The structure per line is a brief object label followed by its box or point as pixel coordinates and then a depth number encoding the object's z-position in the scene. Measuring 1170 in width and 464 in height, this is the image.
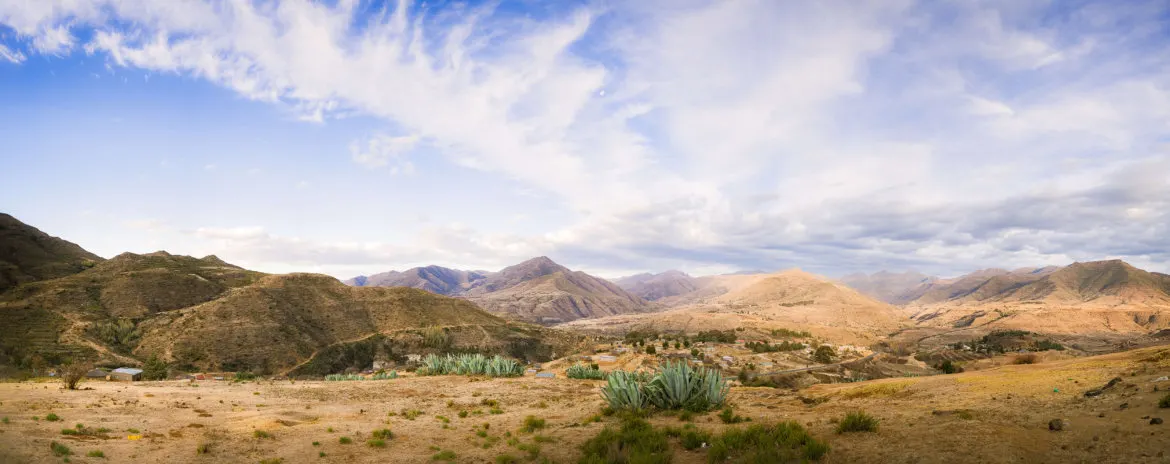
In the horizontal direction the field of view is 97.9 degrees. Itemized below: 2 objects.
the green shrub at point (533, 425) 12.32
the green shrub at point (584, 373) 27.69
